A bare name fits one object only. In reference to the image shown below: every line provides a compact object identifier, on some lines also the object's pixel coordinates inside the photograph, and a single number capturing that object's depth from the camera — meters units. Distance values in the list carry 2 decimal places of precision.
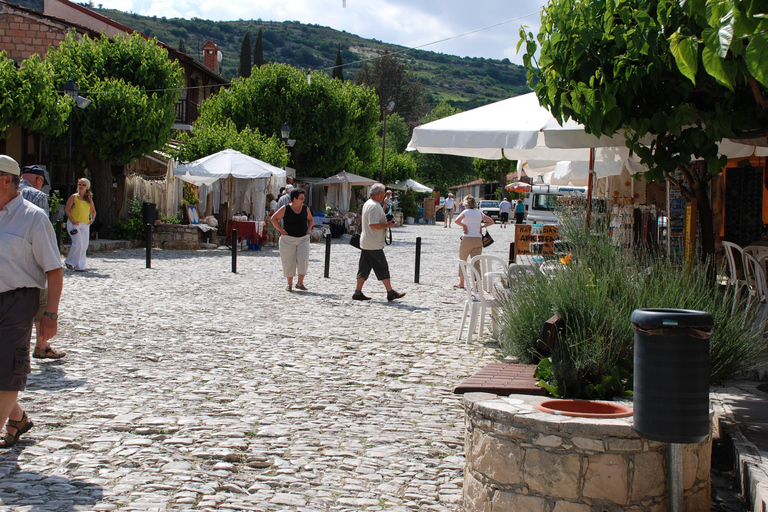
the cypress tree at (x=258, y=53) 80.62
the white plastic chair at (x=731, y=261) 7.60
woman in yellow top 13.38
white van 32.69
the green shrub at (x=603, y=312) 4.62
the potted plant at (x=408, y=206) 51.06
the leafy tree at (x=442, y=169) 66.50
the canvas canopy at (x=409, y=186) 50.46
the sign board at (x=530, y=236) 11.12
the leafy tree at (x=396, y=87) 73.12
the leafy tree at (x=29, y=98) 16.69
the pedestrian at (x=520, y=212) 32.72
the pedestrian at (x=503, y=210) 41.94
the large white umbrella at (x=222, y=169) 20.77
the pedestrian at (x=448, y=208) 44.94
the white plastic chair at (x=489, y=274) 8.14
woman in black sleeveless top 12.10
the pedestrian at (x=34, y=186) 8.51
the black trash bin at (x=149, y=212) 20.64
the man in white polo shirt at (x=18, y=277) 4.14
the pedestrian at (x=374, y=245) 10.91
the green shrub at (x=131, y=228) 21.48
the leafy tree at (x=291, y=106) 33.81
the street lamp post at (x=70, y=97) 17.84
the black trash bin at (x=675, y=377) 3.18
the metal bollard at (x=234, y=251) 14.24
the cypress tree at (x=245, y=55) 80.98
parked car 53.74
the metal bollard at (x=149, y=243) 14.97
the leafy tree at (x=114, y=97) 20.22
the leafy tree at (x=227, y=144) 24.83
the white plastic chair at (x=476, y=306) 7.66
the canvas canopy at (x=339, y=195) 35.84
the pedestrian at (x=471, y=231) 12.00
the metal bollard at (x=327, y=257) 14.31
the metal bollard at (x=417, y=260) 13.81
